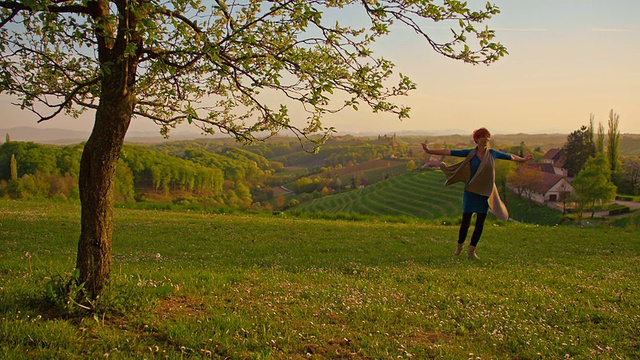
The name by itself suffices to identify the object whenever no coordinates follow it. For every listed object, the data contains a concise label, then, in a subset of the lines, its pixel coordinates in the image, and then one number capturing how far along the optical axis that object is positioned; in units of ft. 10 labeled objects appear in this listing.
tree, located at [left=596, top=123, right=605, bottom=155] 258.78
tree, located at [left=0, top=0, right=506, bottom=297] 18.40
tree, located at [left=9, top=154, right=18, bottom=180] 225.66
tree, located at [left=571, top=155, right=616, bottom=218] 173.37
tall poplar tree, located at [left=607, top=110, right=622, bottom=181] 248.11
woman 39.17
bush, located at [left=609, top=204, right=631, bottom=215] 178.70
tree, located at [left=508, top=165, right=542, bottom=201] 240.73
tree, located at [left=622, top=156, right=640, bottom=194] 237.86
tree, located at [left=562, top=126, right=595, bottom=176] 268.62
